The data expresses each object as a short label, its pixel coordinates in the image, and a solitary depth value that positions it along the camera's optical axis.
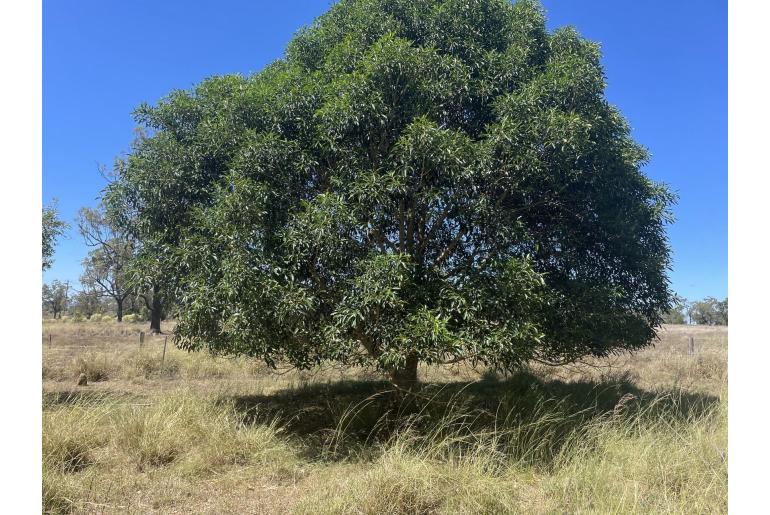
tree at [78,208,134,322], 27.38
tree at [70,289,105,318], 50.08
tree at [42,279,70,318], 51.12
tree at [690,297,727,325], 55.76
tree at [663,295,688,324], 55.15
